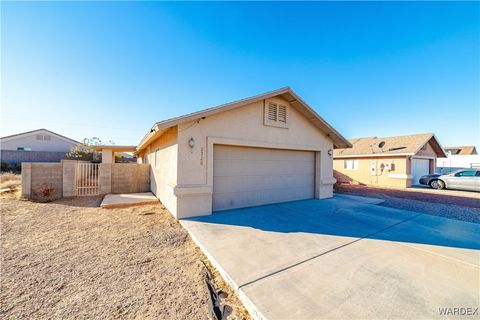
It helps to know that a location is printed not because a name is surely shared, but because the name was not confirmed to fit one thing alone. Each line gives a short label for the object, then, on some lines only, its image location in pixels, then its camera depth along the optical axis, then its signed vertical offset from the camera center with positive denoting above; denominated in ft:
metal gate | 29.51 -3.45
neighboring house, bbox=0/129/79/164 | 65.10 +5.01
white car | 41.45 -4.52
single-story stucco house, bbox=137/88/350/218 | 18.65 +0.56
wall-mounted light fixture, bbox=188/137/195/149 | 18.57 +1.68
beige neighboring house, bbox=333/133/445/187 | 48.80 +0.26
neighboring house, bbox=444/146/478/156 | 113.40 +7.35
